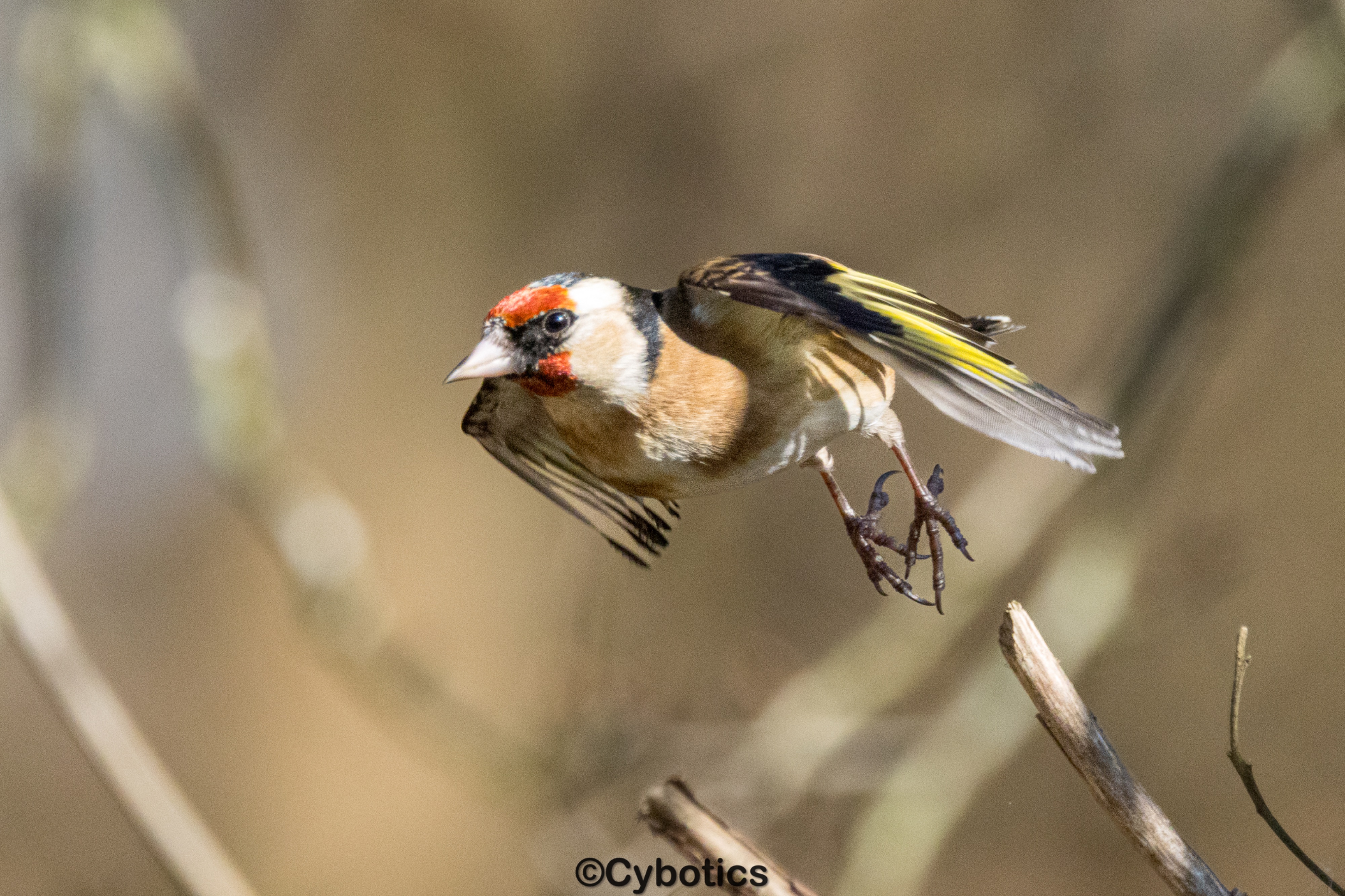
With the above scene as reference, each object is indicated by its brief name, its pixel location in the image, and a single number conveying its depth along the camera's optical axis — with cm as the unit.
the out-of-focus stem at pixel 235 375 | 619
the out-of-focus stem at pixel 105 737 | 466
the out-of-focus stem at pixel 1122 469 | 617
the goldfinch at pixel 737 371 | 337
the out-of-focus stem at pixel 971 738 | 657
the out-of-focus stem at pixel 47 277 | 610
